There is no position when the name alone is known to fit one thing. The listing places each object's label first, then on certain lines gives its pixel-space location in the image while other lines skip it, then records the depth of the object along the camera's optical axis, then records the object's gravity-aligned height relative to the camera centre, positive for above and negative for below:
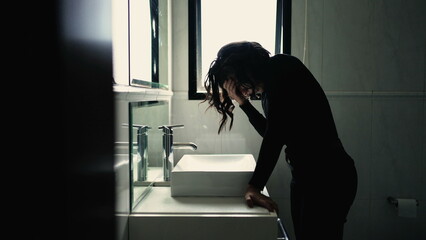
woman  1.20 -0.10
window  2.18 +0.53
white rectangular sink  1.37 -0.30
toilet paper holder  2.04 -0.57
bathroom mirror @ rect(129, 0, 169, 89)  1.16 +0.26
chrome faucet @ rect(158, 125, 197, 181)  1.59 -0.20
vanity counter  1.14 -0.40
